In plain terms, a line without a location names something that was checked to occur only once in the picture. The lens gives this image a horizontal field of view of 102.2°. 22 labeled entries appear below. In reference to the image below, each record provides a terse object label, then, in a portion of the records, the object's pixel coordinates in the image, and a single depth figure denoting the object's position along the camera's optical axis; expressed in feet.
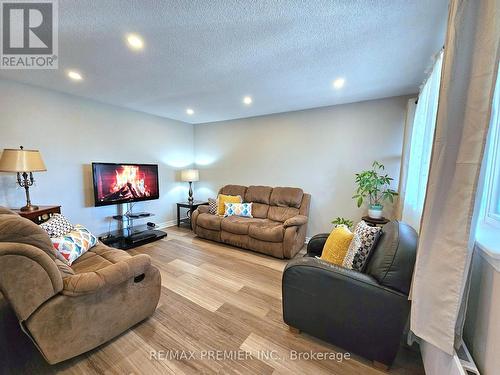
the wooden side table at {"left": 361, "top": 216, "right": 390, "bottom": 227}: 8.85
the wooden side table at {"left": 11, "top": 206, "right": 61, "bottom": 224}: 7.72
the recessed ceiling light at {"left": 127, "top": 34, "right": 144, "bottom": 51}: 5.52
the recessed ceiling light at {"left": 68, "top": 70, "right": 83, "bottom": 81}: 7.73
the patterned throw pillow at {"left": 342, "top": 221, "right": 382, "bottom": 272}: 4.92
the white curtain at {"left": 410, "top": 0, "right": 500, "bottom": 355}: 2.67
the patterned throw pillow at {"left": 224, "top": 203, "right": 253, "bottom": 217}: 12.59
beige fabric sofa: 9.87
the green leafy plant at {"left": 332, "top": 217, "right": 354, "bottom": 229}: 9.55
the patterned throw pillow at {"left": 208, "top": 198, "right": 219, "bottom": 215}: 13.05
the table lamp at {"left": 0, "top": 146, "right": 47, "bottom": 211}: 7.41
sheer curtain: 5.61
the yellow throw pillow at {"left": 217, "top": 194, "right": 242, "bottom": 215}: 12.93
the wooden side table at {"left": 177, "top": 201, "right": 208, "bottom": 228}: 14.37
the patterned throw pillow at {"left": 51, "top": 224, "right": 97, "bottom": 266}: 5.78
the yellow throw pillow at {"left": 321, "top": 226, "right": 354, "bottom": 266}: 5.39
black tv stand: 10.85
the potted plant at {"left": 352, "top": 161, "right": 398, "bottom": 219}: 9.14
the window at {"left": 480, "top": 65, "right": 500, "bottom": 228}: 3.24
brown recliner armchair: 3.61
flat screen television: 10.54
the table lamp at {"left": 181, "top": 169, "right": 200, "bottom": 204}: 14.77
